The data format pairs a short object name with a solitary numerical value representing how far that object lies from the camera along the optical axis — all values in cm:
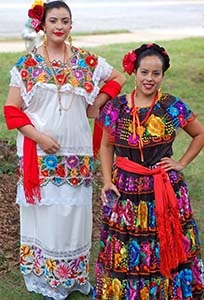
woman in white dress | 456
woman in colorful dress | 418
